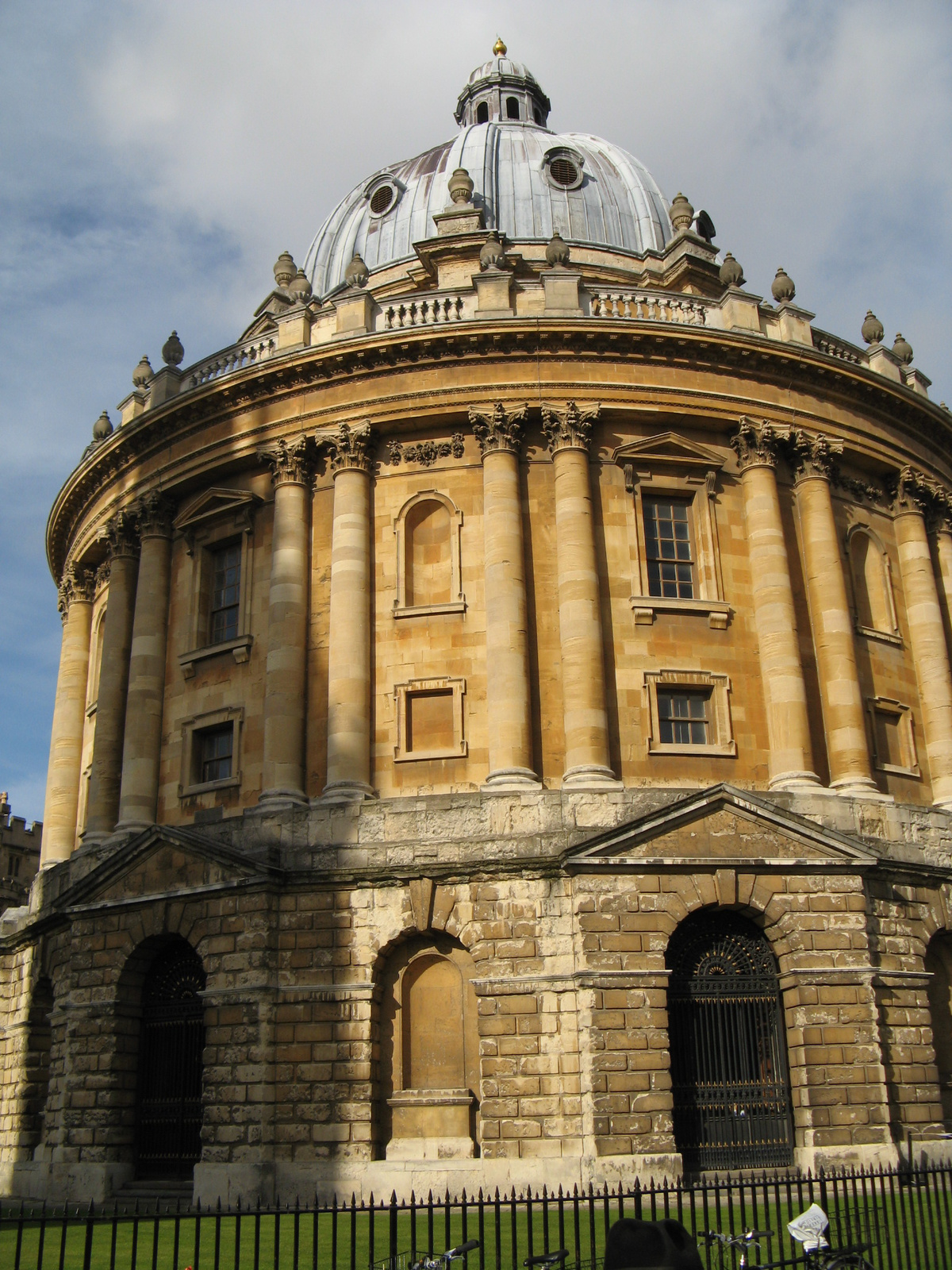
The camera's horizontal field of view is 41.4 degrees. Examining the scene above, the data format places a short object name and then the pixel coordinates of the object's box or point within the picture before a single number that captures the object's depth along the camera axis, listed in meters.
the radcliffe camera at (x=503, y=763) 22.41
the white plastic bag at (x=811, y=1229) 10.96
